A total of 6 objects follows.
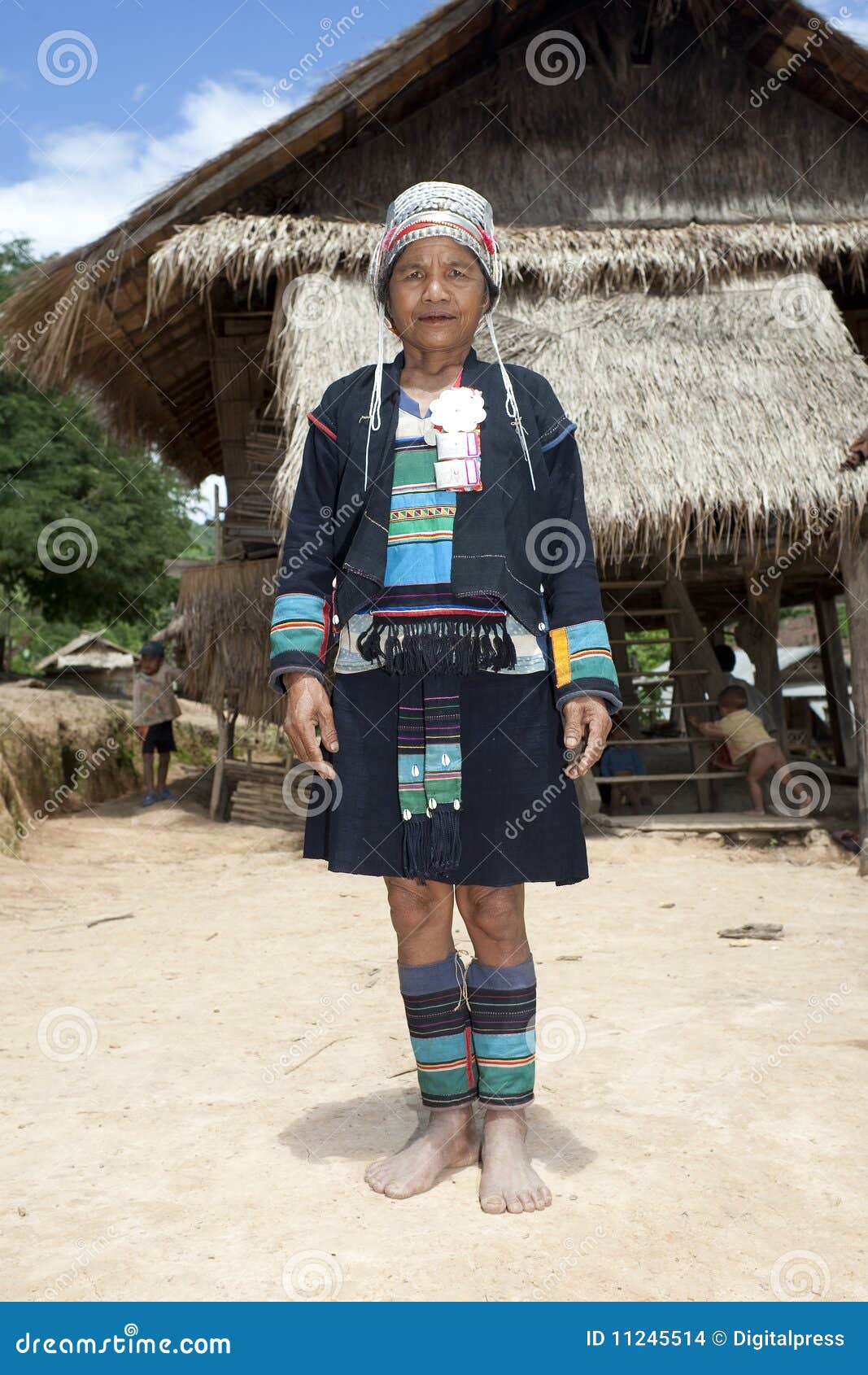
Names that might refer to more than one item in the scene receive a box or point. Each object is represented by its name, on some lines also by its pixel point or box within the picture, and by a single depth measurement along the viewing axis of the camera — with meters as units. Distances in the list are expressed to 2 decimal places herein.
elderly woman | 2.10
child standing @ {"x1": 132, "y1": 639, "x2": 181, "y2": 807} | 10.17
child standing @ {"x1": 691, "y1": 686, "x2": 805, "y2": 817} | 7.61
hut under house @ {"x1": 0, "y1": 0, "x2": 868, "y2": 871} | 6.42
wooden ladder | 7.82
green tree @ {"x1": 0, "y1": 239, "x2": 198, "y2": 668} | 16.30
